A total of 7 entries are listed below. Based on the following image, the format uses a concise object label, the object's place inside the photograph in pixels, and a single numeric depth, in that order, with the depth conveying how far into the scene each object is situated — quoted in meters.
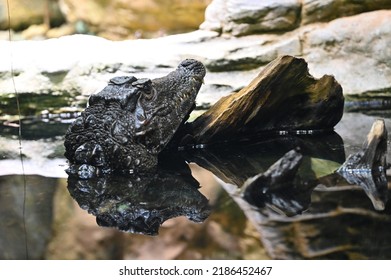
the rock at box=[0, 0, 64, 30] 14.85
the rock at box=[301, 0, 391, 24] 15.37
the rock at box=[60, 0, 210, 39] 15.49
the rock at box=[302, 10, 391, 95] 14.90
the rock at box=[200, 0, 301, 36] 15.38
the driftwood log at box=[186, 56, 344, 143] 10.10
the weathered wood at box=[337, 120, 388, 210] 7.83
